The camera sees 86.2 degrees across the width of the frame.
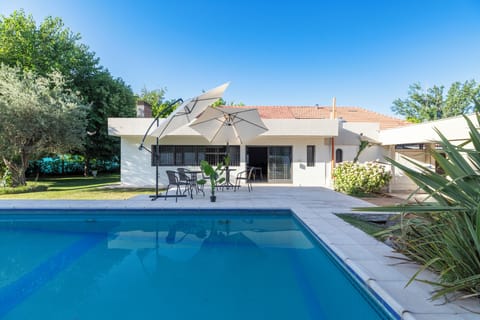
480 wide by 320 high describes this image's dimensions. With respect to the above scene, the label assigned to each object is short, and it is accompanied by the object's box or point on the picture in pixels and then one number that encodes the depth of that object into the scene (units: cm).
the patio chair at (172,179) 910
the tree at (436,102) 3838
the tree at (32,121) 1163
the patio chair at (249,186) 1160
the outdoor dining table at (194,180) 970
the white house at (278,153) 1412
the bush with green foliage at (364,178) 1047
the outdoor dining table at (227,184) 1142
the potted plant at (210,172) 850
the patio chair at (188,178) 956
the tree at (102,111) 2008
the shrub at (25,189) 1106
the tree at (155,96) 4084
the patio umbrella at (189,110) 802
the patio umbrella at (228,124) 1005
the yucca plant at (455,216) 273
